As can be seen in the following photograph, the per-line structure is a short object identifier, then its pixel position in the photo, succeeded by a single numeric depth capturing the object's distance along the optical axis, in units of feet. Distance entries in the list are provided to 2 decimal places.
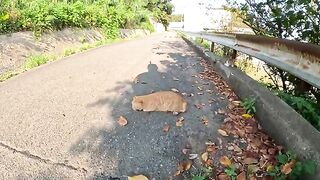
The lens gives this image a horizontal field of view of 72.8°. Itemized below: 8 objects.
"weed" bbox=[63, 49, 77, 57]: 19.57
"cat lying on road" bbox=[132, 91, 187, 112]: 7.05
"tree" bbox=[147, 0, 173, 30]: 119.45
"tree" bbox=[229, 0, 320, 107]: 9.00
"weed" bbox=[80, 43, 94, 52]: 23.04
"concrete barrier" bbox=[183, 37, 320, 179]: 4.50
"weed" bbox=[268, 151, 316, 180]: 4.20
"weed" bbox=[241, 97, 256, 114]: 6.74
